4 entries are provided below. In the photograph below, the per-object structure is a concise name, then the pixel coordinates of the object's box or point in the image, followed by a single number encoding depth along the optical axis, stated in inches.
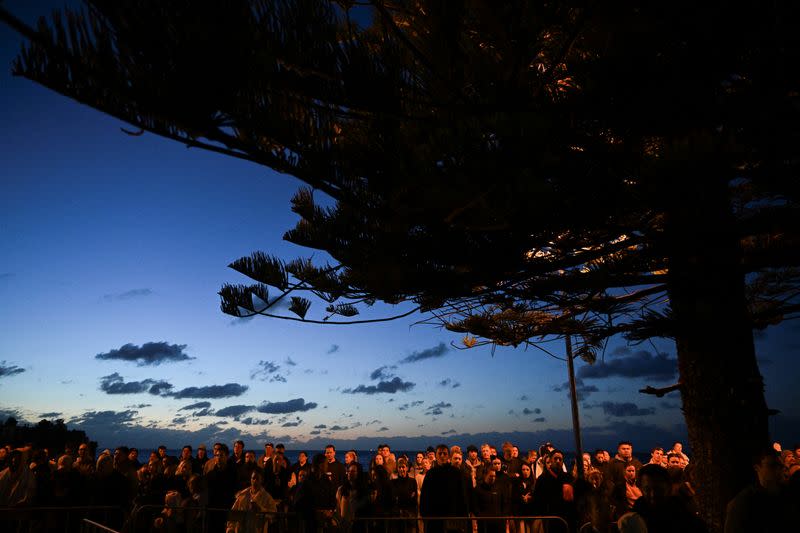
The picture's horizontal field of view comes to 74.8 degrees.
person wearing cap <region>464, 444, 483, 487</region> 321.1
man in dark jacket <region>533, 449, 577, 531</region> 249.0
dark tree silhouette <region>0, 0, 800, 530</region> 97.3
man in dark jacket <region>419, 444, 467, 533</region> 212.8
